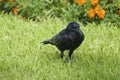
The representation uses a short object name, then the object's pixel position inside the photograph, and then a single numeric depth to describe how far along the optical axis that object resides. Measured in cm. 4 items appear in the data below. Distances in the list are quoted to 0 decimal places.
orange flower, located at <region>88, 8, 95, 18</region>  1161
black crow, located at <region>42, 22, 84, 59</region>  885
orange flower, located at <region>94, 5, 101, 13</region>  1166
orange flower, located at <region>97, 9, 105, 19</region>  1157
